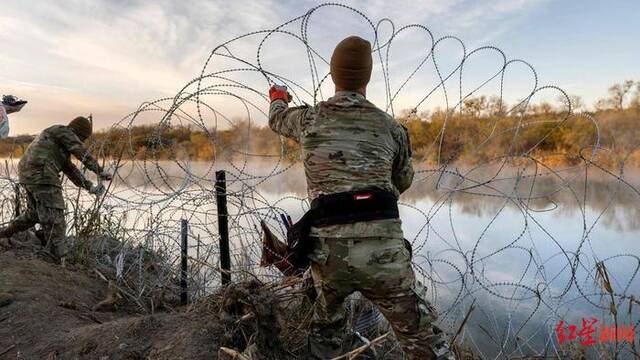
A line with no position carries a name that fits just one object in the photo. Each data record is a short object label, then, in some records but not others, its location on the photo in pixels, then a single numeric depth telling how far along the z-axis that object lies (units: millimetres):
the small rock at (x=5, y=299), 3492
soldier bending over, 5387
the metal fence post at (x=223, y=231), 3658
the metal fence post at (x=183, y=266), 3758
